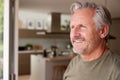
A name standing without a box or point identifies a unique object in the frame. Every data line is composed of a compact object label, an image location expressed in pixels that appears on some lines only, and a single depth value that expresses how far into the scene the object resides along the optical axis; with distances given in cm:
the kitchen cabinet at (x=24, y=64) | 719
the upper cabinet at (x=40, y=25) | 672
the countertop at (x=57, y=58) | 507
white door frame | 224
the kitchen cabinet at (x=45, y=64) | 509
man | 101
